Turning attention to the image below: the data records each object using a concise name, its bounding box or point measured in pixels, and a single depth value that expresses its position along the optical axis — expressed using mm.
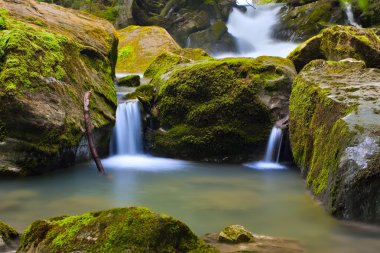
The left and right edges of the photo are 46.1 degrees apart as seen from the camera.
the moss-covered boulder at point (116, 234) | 3334
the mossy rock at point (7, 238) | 4090
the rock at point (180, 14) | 28938
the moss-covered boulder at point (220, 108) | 10211
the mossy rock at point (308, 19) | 24844
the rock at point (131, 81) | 13977
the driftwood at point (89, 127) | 8492
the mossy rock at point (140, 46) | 20986
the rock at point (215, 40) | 27422
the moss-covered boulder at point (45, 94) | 7953
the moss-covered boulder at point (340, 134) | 5359
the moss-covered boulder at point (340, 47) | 11523
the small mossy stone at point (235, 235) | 4469
